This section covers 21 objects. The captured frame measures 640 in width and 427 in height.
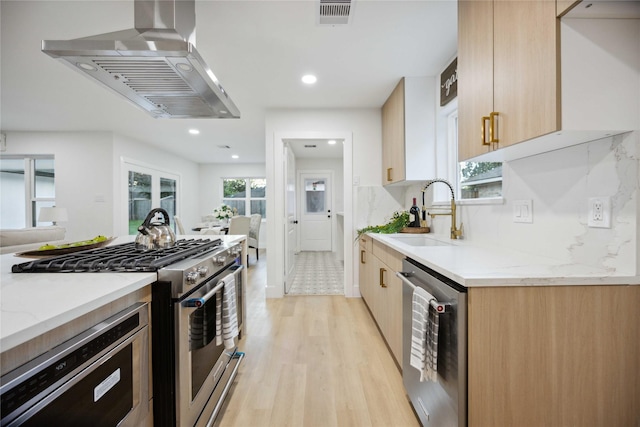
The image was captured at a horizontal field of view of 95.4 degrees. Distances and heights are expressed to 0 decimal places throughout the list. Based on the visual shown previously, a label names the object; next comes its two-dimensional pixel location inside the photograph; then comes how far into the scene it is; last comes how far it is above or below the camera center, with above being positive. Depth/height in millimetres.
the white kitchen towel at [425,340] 1150 -529
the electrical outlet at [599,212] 1102 -7
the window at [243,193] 8445 +559
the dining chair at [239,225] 5504 -244
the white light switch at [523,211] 1508 -2
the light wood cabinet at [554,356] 973 -491
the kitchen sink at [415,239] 2501 -247
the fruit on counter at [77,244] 1436 -169
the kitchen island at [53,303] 607 -231
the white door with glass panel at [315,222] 7223 -256
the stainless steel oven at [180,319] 1108 -452
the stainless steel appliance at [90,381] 609 -422
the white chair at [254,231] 5961 -398
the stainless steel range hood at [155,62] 1231 +681
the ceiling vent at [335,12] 1713 +1232
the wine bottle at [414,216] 2843 -47
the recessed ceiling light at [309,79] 2771 +1293
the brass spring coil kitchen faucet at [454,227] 2189 -122
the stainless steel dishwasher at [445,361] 1019 -558
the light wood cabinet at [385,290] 1909 -633
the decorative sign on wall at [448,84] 2383 +1092
